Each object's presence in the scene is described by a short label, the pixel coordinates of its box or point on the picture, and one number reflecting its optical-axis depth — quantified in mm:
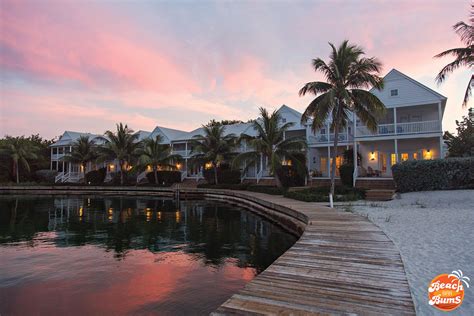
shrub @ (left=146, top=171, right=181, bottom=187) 33094
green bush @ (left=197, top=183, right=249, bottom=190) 26269
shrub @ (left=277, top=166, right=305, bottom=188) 24672
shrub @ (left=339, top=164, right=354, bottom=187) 21203
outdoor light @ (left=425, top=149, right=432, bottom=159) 21094
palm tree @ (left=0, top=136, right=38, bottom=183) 39094
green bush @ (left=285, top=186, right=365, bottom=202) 15219
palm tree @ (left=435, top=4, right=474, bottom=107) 15328
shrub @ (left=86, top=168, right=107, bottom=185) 35812
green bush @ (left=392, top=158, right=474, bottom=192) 15836
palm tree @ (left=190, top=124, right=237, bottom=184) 27672
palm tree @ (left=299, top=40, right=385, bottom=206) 16328
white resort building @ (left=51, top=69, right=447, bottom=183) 20125
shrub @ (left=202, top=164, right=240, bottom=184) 28969
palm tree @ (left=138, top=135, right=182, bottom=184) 31172
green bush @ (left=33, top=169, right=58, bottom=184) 41562
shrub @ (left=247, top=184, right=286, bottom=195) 20853
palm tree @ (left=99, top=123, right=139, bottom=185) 32312
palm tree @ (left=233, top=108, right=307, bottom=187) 21438
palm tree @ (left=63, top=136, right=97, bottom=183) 35656
